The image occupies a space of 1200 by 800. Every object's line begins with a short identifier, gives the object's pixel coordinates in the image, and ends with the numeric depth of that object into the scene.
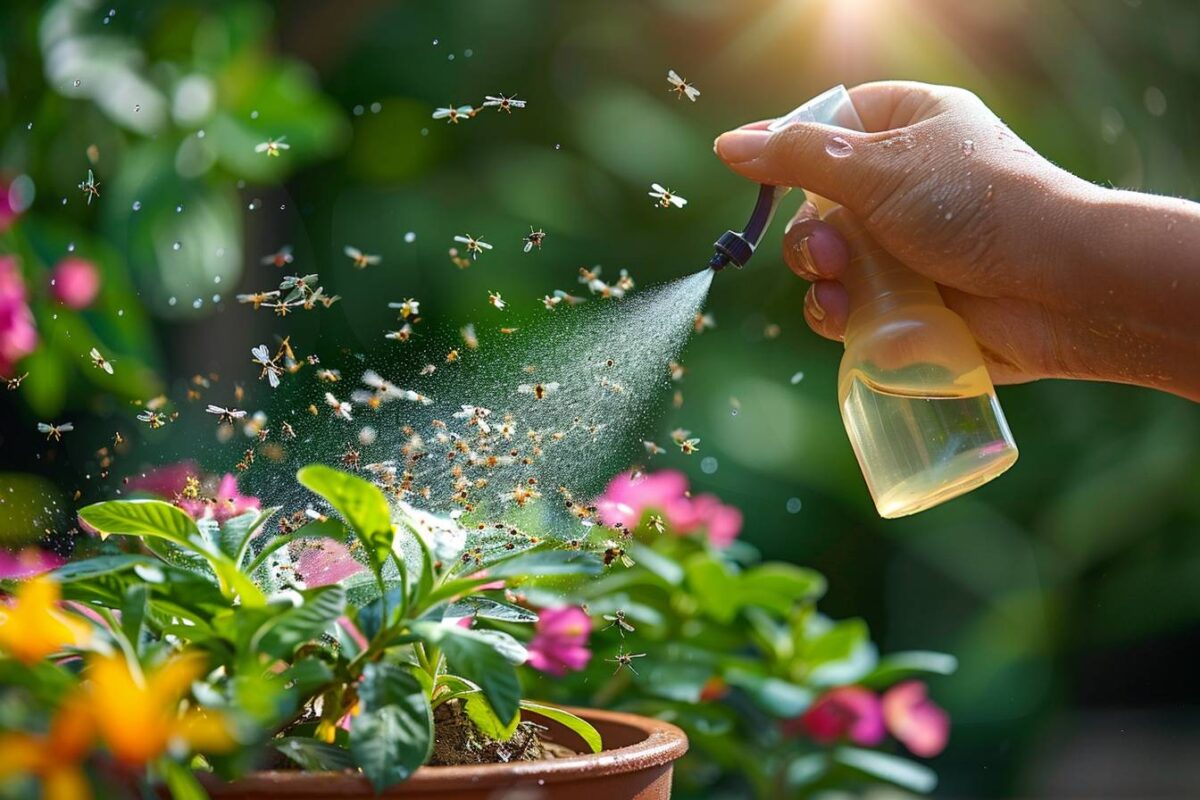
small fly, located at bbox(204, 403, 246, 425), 1.14
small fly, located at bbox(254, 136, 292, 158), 1.25
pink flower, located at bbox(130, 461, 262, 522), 1.12
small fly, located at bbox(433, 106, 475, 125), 1.20
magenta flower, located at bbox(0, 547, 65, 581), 1.10
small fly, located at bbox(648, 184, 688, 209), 1.26
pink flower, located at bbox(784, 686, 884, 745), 1.31
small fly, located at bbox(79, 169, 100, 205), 1.23
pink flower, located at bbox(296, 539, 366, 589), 1.12
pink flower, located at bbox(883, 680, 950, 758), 1.38
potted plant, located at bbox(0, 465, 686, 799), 0.89
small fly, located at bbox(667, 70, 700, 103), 1.25
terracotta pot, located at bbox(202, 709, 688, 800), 1.00
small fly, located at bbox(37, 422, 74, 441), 1.17
